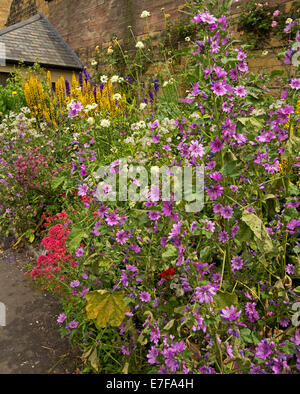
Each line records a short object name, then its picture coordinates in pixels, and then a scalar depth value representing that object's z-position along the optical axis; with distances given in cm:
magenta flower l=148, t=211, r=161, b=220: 133
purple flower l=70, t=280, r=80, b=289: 179
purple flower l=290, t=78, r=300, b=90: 132
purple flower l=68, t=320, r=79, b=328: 173
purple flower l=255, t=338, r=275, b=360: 116
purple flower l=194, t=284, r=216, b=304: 118
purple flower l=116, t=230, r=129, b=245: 147
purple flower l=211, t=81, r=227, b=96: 125
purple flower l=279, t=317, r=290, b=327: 146
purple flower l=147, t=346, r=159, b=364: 127
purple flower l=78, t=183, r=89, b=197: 169
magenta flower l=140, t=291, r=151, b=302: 150
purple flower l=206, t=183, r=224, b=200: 133
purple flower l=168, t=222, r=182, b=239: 121
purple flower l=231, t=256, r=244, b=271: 151
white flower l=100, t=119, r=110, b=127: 220
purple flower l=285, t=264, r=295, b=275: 159
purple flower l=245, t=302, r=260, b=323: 147
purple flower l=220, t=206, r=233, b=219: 134
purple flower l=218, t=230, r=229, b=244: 146
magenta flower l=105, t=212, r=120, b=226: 146
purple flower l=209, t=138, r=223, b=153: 136
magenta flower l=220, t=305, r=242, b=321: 122
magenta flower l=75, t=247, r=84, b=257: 174
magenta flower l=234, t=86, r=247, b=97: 144
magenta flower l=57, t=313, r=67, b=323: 181
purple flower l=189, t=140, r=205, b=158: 137
